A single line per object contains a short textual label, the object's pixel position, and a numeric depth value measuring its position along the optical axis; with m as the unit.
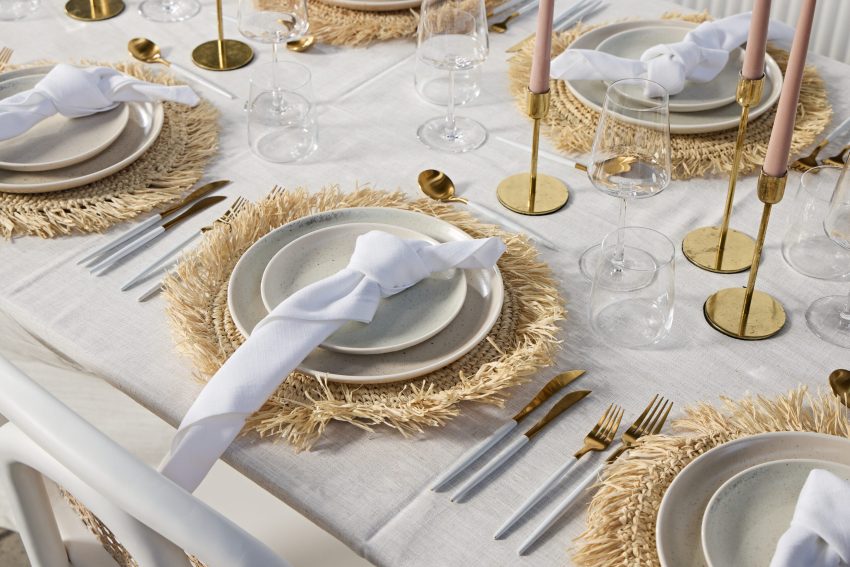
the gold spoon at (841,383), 1.76
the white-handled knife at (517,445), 1.69
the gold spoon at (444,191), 1.97
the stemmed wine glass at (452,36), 2.01
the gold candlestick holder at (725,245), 1.89
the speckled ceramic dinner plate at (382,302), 1.79
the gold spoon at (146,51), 2.26
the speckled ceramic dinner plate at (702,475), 1.60
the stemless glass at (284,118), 2.08
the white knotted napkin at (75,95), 2.03
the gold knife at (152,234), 1.93
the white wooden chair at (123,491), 1.45
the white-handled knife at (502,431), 1.69
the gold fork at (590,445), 1.66
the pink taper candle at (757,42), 1.78
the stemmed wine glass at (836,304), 1.78
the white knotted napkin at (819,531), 1.55
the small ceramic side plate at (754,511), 1.59
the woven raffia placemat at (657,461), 1.61
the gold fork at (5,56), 2.27
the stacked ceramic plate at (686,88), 2.07
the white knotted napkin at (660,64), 2.08
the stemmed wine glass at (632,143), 1.79
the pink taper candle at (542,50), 1.88
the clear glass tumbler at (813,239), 1.91
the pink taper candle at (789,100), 1.69
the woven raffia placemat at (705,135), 2.03
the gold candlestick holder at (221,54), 2.26
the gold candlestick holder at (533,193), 1.99
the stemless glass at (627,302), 1.78
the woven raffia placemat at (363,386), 1.73
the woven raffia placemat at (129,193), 1.97
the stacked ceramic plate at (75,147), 2.00
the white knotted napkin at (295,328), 1.68
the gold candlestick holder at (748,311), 1.82
